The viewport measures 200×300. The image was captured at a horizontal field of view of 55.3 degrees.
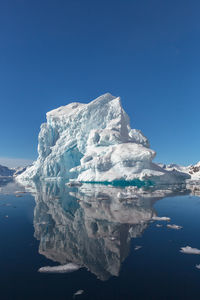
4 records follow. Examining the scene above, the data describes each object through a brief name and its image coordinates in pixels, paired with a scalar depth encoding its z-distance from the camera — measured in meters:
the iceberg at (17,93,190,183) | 42.66
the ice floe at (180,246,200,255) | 8.17
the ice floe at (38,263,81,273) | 6.43
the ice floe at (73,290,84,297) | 5.23
